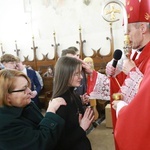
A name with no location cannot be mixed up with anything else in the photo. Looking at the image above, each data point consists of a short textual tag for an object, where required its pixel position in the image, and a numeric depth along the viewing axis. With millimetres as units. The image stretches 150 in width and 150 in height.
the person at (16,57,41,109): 3687
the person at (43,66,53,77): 5741
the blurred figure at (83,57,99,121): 2716
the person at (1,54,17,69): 2988
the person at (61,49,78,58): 3042
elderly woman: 1164
